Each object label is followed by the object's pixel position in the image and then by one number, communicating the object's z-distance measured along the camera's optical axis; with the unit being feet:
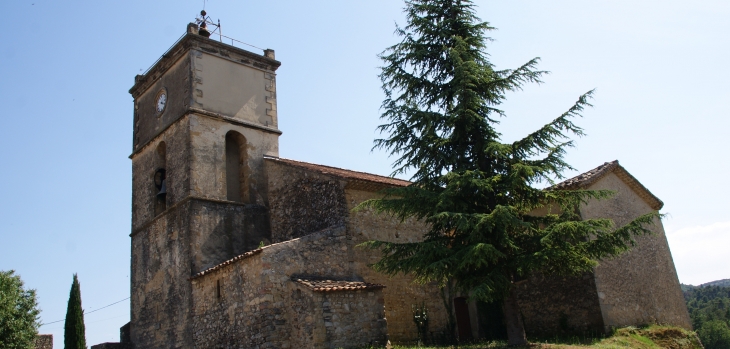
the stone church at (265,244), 48.21
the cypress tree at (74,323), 66.26
